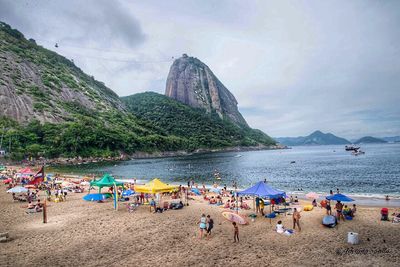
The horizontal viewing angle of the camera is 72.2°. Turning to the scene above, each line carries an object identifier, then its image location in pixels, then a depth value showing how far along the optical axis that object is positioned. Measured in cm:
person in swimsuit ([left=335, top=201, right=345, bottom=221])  1952
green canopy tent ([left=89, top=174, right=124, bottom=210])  2478
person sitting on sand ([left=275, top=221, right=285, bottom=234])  1678
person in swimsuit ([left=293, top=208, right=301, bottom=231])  1727
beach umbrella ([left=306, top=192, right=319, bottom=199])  2567
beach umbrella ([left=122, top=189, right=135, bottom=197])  2709
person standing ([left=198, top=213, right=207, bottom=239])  1608
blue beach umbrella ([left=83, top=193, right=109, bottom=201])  2651
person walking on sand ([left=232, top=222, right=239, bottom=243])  1533
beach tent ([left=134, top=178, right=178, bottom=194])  2228
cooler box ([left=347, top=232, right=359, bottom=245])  1466
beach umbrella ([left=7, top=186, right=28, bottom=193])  2716
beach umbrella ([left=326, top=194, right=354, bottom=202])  1972
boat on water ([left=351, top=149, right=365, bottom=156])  13045
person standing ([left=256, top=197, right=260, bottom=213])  2147
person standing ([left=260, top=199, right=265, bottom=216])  2106
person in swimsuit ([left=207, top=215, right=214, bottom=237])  1628
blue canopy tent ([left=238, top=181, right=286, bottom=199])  1933
